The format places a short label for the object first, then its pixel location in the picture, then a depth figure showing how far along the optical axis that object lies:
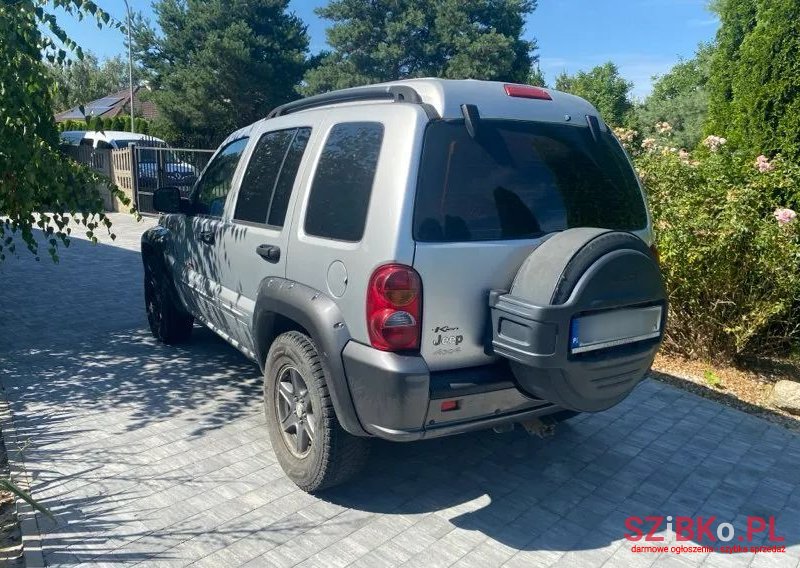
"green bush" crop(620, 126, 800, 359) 5.60
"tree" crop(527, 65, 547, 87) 43.47
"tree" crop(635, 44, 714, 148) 36.91
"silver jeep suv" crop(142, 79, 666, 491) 2.95
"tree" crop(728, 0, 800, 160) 6.33
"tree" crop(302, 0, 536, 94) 35.06
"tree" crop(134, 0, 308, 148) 31.77
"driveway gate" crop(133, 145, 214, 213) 15.95
